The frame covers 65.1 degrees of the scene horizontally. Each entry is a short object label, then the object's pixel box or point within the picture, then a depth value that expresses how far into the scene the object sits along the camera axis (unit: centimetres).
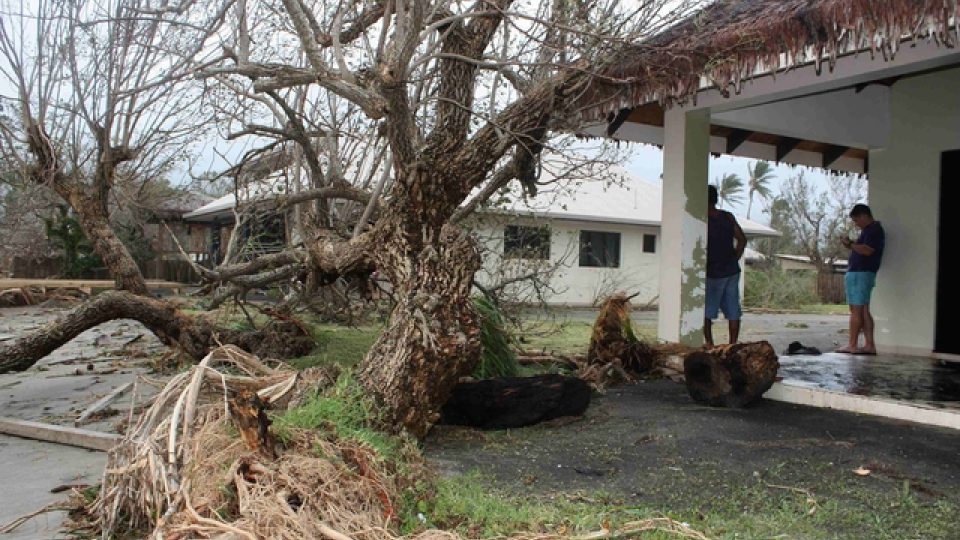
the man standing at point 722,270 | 807
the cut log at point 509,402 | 559
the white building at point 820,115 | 548
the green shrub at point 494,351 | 680
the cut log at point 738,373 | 611
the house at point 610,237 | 2219
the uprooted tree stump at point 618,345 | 771
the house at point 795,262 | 4172
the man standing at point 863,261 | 849
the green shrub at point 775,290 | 2422
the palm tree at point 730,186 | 5992
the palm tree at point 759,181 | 6272
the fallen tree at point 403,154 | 507
